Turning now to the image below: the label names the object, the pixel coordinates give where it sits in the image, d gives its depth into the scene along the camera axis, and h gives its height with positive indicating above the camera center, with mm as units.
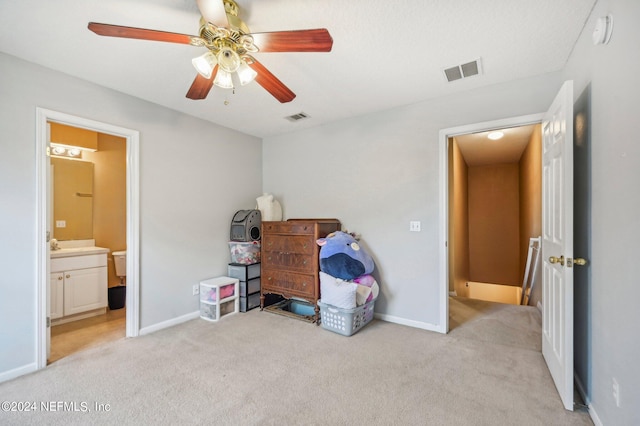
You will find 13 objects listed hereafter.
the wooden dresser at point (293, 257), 3244 -517
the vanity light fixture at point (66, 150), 3573 +840
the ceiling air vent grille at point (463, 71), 2338 +1229
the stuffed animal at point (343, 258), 3012 -475
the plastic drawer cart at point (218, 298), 3312 -1004
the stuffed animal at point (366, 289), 2994 -808
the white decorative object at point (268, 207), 3953 +102
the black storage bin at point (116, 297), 3783 -1114
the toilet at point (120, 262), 3918 -660
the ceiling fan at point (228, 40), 1427 +941
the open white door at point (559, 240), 1722 -181
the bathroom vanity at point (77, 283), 3178 -811
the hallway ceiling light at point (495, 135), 4207 +1202
